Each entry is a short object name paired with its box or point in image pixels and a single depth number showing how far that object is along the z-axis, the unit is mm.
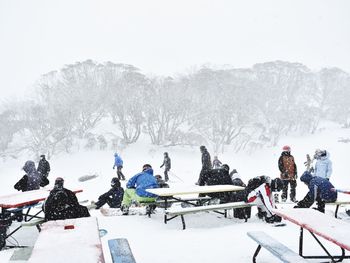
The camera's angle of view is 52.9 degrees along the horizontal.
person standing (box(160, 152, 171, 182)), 19048
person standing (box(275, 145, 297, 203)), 10461
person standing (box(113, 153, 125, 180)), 19312
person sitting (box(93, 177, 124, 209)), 9367
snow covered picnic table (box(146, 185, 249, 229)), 6730
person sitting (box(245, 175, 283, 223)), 7285
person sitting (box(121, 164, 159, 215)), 7988
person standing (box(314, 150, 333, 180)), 9181
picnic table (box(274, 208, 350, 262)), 3707
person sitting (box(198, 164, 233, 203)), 8820
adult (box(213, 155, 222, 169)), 15859
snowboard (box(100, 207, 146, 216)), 8523
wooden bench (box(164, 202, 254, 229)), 6645
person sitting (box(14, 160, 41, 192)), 9273
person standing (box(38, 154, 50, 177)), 13422
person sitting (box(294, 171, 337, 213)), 6809
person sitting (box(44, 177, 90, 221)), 5602
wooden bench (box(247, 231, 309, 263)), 3805
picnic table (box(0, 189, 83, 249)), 6094
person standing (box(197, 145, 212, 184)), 14773
